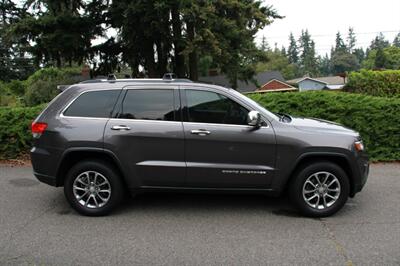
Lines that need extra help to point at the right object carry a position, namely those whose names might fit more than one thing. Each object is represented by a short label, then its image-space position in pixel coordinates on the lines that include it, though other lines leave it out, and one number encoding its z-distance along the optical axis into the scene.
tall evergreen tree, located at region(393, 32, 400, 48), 161.43
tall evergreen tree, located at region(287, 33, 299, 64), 161.50
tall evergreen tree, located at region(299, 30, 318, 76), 130.25
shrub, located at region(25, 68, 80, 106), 20.72
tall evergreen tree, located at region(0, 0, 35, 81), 49.25
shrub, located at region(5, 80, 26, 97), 34.99
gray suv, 5.59
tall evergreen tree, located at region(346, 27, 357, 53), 156.21
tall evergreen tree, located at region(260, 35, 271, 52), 114.94
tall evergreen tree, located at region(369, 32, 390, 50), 143.75
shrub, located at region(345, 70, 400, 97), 11.97
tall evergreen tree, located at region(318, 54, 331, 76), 147.50
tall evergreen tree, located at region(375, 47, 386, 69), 93.44
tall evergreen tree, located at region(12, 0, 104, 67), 19.02
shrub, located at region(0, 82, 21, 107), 17.30
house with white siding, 71.10
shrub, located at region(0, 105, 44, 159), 8.97
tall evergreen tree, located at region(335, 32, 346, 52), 153.45
